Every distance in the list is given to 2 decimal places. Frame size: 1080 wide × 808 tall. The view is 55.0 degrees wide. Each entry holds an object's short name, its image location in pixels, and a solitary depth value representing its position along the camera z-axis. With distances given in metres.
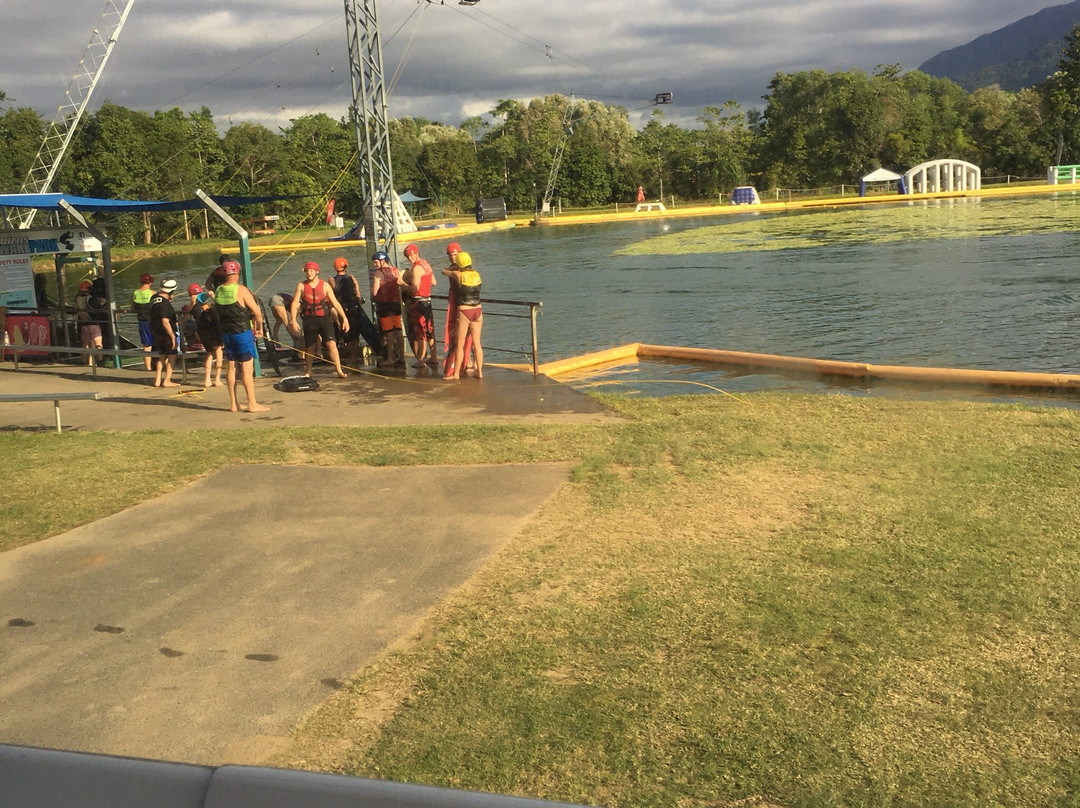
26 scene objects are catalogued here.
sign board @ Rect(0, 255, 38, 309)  16.98
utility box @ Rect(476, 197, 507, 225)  75.00
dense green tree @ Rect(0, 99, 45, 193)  63.91
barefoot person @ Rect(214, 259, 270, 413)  11.36
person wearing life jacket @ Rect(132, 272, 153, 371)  15.73
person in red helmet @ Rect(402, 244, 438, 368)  14.12
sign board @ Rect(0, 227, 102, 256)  16.14
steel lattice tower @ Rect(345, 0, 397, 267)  16.50
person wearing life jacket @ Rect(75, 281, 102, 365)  16.55
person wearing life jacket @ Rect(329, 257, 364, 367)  15.34
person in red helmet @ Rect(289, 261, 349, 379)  13.43
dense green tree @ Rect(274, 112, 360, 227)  74.25
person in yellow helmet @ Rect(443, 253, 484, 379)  12.89
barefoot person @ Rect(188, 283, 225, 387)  12.91
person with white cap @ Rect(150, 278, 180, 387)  13.63
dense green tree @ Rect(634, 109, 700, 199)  85.81
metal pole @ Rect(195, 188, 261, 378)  13.98
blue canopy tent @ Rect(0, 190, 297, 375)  15.23
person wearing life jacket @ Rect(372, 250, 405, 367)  14.75
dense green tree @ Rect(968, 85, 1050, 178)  78.25
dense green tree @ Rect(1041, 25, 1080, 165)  77.25
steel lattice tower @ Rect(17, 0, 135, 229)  39.62
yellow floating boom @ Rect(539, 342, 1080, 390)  12.57
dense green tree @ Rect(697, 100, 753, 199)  83.88
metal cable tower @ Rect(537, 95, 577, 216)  81.50
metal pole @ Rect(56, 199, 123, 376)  15.74
